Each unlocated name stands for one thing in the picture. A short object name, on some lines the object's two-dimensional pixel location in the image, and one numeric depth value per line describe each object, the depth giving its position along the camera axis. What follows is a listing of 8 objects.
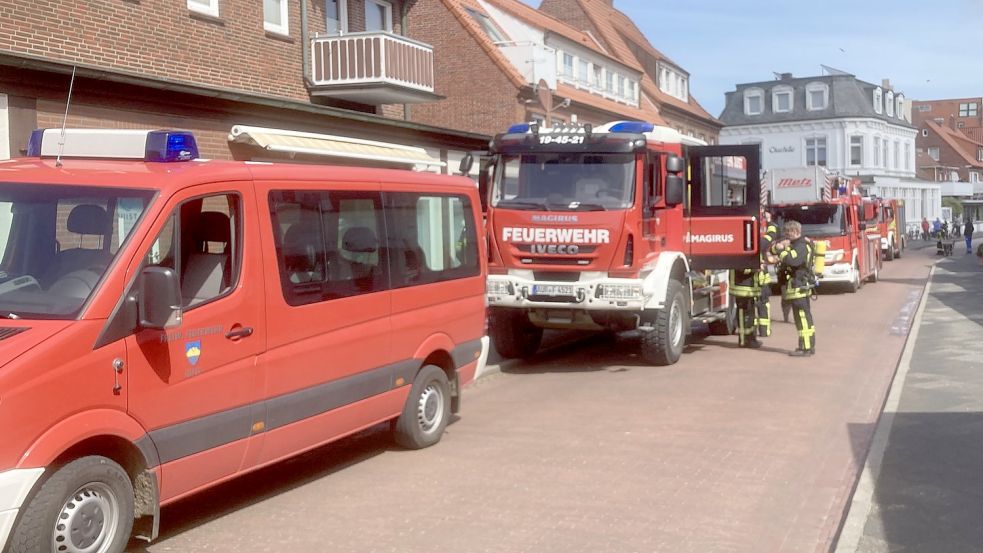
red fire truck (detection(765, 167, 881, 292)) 24.94
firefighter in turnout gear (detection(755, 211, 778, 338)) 15.16
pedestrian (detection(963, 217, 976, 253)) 46.56
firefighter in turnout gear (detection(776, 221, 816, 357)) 13.83
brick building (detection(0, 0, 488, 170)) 13.23
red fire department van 5.14
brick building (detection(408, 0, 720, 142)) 33.84
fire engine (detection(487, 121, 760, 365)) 12.72
